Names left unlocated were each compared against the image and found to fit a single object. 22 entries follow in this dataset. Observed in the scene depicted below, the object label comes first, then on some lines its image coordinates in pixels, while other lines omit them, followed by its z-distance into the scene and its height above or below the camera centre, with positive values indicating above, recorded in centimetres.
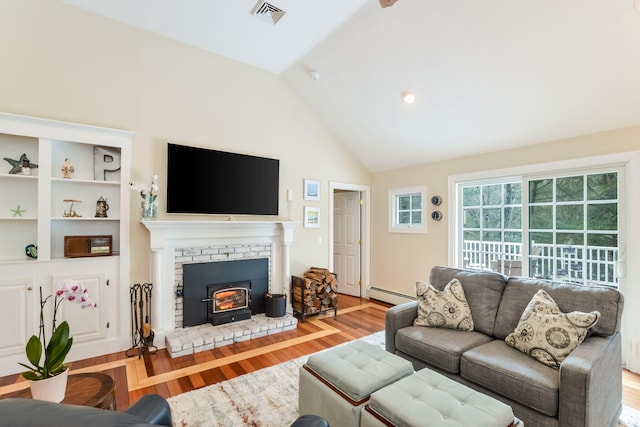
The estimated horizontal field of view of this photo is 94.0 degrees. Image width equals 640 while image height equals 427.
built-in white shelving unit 276 -9
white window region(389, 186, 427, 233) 488 +9
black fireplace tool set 326 -118
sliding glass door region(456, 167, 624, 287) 312 -12
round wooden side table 147 -91
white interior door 571 -52
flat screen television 360 +43
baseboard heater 497 -140
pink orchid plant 142 -64
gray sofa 173 -101
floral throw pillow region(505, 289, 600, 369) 199 -80
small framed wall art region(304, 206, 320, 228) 478 -3
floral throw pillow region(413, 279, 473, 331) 264 -84
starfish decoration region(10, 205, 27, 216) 290 +4
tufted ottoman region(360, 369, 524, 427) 145 -99
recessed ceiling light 365 +145
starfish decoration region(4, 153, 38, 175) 287 +50
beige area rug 212 -147
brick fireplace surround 338 -46
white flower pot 138 -81
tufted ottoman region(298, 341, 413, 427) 176 -103
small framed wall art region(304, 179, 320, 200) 477 +42
